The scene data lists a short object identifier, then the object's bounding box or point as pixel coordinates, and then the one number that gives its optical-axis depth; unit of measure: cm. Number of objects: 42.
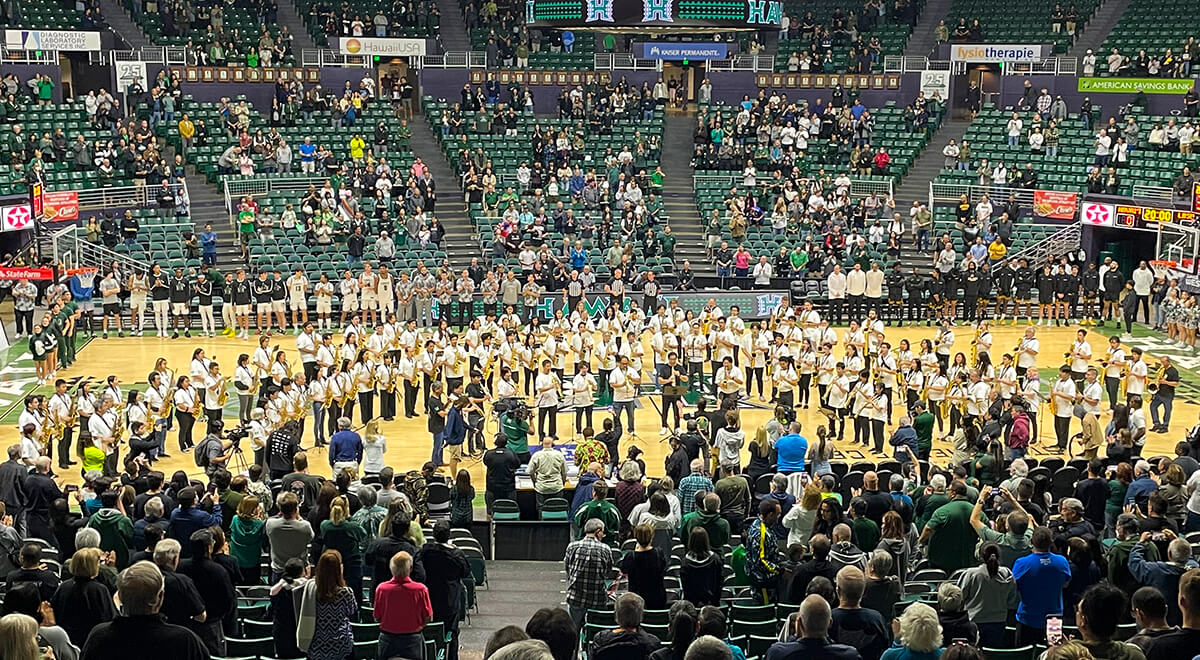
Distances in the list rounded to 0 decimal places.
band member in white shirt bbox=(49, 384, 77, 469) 2131
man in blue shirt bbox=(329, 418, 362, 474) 1847
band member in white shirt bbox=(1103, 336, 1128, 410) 2456
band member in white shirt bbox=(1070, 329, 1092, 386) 2467
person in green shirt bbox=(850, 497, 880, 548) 1307
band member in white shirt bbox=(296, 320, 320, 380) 2525
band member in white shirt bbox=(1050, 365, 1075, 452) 2267
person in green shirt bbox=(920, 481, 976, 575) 1341
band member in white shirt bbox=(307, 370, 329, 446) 2280
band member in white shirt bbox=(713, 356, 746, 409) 2362
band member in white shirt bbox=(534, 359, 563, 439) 2311
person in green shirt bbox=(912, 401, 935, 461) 2050
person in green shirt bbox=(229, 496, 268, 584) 1276
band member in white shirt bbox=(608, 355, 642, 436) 2323
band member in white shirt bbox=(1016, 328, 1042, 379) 2467
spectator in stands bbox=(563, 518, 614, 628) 1211
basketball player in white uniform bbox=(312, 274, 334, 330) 3241
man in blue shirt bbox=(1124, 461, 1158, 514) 1471
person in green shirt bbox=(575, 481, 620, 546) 1377
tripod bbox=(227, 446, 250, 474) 2161
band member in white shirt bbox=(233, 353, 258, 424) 2330
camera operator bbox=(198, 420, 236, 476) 1819
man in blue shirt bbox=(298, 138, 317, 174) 3941
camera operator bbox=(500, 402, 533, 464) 2003
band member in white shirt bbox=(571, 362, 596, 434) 2277
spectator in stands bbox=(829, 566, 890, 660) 945
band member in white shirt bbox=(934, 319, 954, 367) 2577
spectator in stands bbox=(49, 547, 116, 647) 1003
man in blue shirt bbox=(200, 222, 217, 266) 3399
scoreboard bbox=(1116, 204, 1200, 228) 3338
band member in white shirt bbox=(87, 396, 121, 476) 2047
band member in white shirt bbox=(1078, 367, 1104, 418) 2223
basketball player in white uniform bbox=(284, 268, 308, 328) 3234
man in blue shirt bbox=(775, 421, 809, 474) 1770
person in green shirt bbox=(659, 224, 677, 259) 3653
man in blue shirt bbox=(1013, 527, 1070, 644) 1134
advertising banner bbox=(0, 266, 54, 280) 2986
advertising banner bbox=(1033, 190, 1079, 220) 3722
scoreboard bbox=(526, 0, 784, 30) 2447
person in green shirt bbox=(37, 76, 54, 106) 3903
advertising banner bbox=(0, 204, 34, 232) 3338
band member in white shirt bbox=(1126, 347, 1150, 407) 2366
